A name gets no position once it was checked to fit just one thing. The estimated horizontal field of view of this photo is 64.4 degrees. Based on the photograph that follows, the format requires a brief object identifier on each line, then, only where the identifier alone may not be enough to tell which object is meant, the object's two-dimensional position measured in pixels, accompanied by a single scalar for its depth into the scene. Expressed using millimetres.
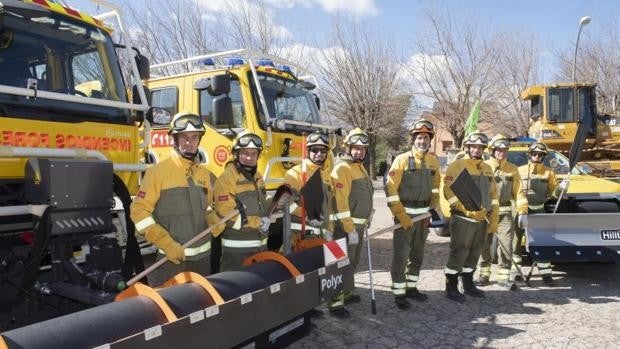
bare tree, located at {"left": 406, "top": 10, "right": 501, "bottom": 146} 23703
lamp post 10748
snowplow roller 2109
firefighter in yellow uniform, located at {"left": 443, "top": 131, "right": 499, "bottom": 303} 5859
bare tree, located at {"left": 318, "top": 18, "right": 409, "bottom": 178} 22078
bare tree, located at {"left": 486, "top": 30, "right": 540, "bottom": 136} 25891
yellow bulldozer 10758
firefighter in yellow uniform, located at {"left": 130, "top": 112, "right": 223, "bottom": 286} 3523
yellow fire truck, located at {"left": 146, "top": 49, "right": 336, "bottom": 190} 6223
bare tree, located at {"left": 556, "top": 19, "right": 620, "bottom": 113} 26703
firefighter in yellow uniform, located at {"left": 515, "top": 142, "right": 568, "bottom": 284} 7156
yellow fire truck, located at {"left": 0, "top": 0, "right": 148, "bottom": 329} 3113
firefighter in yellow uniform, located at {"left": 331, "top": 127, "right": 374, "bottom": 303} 5352
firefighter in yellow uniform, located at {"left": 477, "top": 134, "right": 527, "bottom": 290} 6599
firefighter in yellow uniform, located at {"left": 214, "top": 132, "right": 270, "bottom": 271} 4176
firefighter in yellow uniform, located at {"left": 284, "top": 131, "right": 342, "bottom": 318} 5043
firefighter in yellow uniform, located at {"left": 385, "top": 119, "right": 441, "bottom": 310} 5594
